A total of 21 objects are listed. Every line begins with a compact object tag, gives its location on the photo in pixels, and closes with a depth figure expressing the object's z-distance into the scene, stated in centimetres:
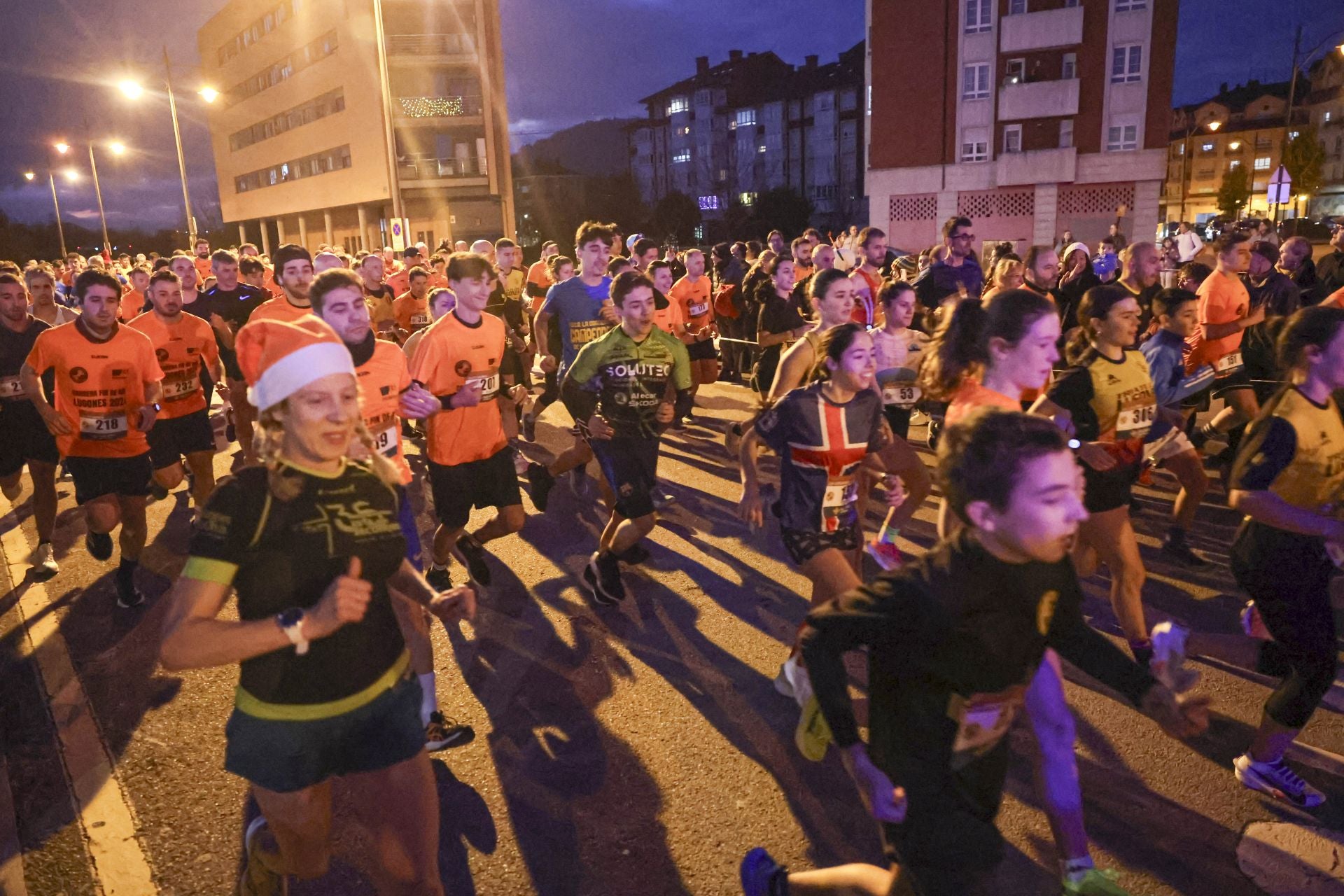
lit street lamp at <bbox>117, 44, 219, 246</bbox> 2684
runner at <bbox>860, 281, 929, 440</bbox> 666
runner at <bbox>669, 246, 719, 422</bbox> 1155
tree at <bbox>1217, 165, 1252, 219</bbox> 7706
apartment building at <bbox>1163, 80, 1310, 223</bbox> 9938
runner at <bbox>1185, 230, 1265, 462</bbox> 806
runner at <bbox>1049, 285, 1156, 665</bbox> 457
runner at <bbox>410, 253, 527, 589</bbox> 568
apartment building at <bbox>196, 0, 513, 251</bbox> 4678
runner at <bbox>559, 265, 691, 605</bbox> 599
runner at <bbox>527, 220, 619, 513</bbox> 840
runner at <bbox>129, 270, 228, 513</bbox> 730
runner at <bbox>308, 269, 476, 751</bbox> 427
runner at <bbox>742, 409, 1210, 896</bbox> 226
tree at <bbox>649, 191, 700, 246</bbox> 6644
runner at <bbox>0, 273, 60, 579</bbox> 705
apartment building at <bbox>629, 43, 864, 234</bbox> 7394
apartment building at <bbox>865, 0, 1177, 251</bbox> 4003
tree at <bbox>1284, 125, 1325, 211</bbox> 6744
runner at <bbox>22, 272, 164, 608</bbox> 623
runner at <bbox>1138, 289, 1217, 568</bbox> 583
